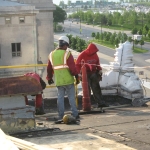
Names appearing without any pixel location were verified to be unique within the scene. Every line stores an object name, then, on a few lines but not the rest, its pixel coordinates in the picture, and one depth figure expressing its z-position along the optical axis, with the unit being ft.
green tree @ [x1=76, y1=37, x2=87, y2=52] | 268.19
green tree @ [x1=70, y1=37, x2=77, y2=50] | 280.31
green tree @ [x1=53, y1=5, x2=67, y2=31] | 423.23
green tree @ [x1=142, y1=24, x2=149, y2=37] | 309.34
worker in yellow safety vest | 27.14
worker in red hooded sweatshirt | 32.53
